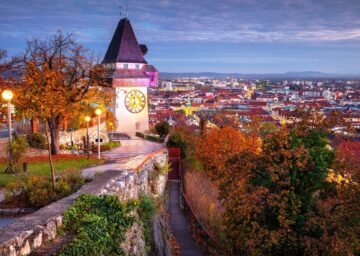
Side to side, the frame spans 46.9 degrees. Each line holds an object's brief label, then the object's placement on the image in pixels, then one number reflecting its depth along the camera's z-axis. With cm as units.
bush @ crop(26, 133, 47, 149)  2131
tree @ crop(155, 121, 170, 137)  3066
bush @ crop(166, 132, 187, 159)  2453
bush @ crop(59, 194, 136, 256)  662
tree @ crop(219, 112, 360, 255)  1008
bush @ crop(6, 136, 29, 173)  1463
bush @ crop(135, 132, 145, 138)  3127
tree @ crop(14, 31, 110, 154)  1858
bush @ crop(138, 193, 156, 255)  1052
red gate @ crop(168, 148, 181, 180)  2294
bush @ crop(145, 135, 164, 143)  2825
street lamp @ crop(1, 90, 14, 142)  1292
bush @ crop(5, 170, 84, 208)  1026
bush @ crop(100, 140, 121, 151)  2380
